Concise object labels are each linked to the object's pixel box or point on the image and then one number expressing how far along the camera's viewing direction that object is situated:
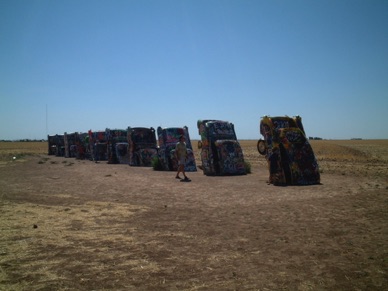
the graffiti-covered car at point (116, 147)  26.02
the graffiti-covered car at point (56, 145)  41.47
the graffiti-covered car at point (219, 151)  16.94
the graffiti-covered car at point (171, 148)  19.44
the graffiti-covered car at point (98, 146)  30.19
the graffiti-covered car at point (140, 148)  23.11
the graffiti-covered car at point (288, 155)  12.73
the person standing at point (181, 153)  15.13
